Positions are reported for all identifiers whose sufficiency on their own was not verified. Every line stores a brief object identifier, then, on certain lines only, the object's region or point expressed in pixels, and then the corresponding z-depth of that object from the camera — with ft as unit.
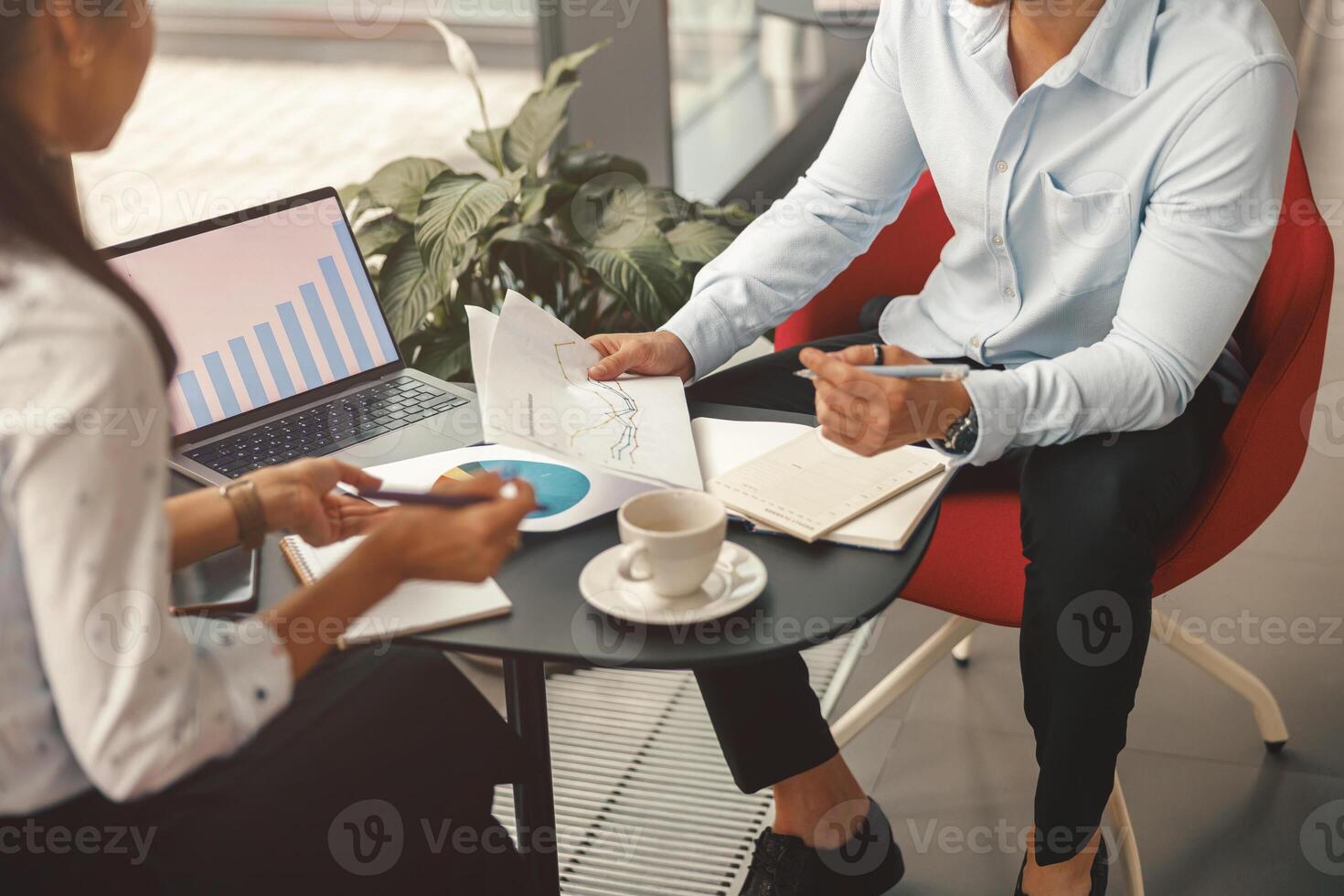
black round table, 3.48
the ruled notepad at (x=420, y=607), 3.53
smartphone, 3.75
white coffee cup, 3.51
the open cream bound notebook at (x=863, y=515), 3.94
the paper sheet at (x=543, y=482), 4.14
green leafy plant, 7.10
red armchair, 5.01
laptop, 4.77
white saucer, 3.56
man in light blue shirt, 4.73
